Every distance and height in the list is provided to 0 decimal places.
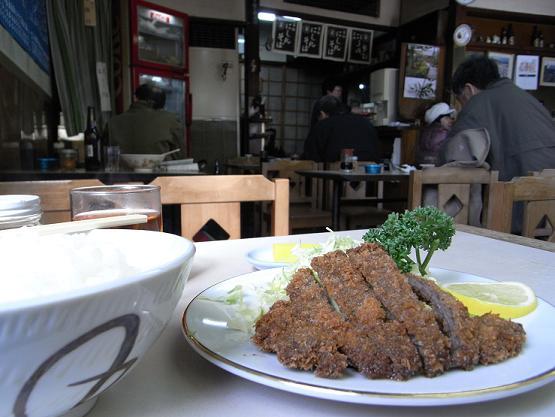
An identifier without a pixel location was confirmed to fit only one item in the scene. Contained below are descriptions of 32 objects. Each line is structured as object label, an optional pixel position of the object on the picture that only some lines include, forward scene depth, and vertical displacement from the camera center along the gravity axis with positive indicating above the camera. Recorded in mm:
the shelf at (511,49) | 7250 +1637
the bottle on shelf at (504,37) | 7320 +1820
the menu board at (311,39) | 7918 +1888
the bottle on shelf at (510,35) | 7331 +1855
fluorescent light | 7510 +2203
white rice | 358 -116
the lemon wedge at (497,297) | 574 -219
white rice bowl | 268 -124
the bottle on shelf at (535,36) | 7452 +1882
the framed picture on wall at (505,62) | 7270 +1413
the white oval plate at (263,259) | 881 -253
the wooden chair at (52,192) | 1402 -186
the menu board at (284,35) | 7812 +1913
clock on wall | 6828 +1730
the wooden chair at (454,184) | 2186 -206
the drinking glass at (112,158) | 3531 -174
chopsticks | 510 -111
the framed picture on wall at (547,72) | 7582 +1306
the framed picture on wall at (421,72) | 7453 +1245
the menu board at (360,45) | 8297 +1866
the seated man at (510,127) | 3055 +135
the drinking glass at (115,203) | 735 -115
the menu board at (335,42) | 8093 +1870
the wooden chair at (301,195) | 3922 -599
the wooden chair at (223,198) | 1600 -220
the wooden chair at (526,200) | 1807 -231
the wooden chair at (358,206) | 3986 -652
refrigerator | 6352 +1325
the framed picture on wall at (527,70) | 7445 +1296
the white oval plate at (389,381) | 363 -214
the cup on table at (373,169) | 3748 -230
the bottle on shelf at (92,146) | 3572 -81
